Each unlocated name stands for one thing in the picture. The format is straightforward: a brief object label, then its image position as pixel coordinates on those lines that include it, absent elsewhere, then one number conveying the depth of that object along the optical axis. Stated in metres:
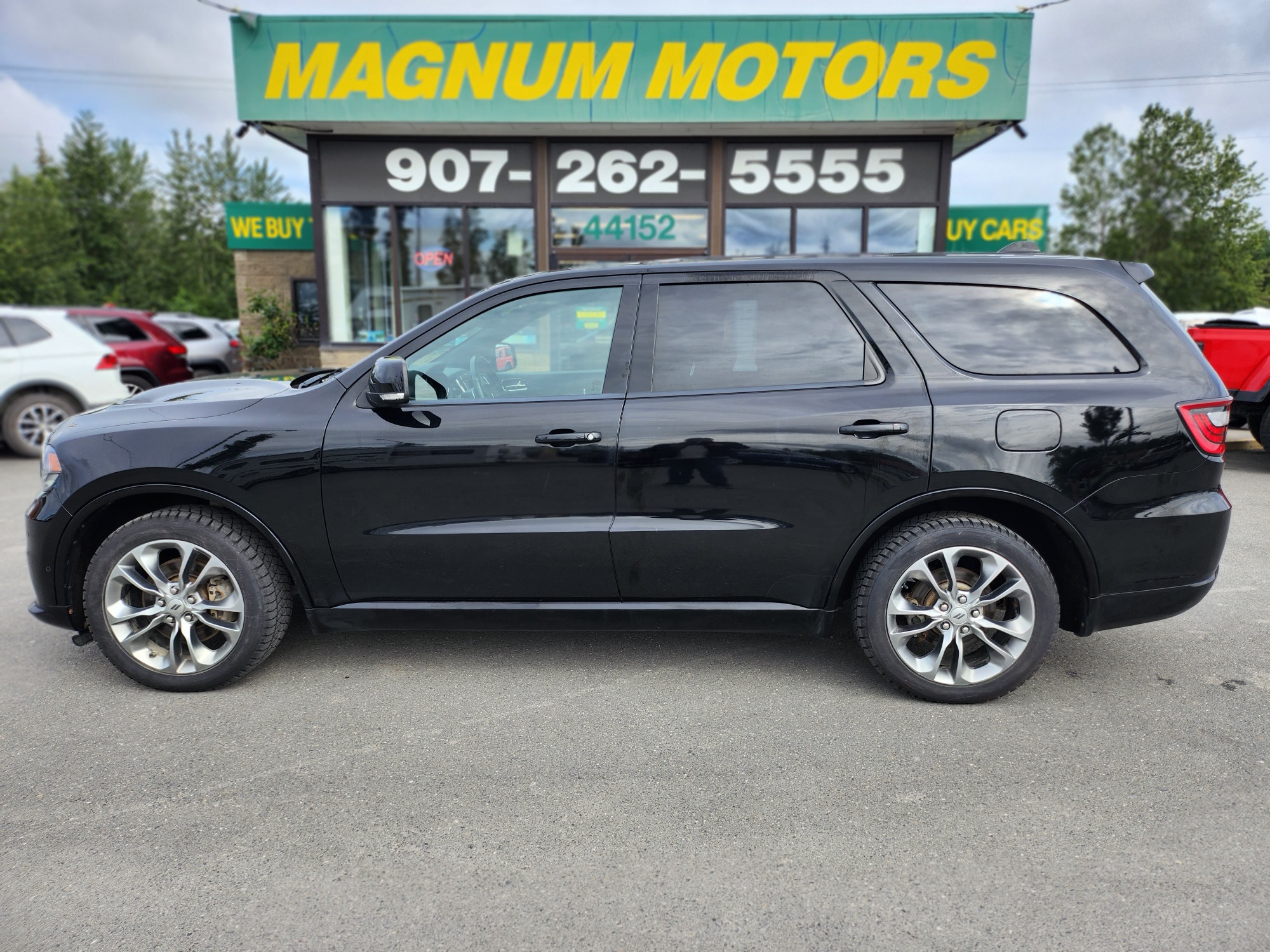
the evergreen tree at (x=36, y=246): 39.06
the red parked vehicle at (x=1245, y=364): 8.38
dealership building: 12.18
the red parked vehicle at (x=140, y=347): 11.81
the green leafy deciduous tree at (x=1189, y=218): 49.72
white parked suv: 9.86
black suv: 3.28
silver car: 17.48
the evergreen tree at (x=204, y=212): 51.38
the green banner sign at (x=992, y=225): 14.62
